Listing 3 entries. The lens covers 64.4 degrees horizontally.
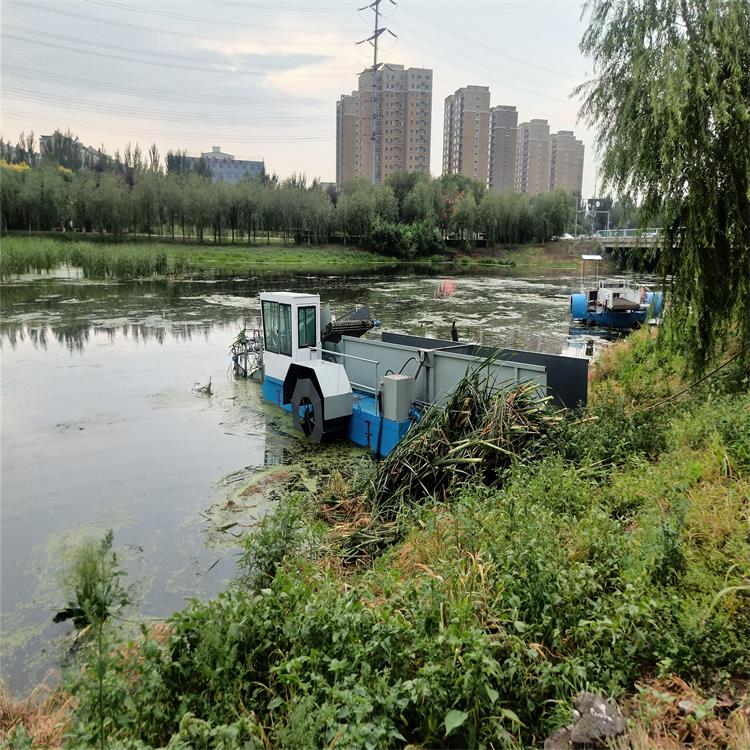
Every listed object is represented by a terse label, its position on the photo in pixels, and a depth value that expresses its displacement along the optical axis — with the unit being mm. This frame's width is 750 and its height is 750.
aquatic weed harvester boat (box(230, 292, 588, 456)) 7418
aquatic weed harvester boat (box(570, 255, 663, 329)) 20906
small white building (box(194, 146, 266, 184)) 151500
